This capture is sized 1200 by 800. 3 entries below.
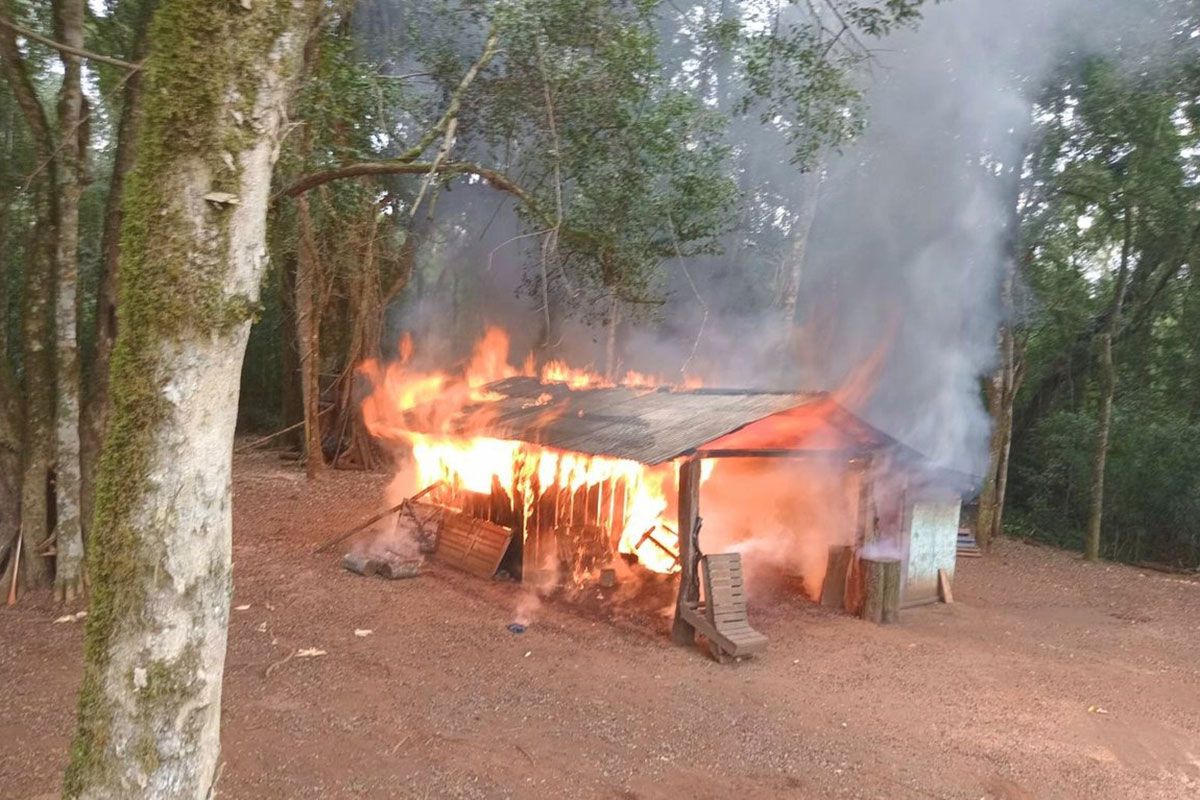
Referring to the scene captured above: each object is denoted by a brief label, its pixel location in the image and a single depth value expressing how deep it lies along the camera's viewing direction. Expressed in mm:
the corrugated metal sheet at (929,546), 10750
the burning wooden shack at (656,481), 9992
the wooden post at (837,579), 10406
